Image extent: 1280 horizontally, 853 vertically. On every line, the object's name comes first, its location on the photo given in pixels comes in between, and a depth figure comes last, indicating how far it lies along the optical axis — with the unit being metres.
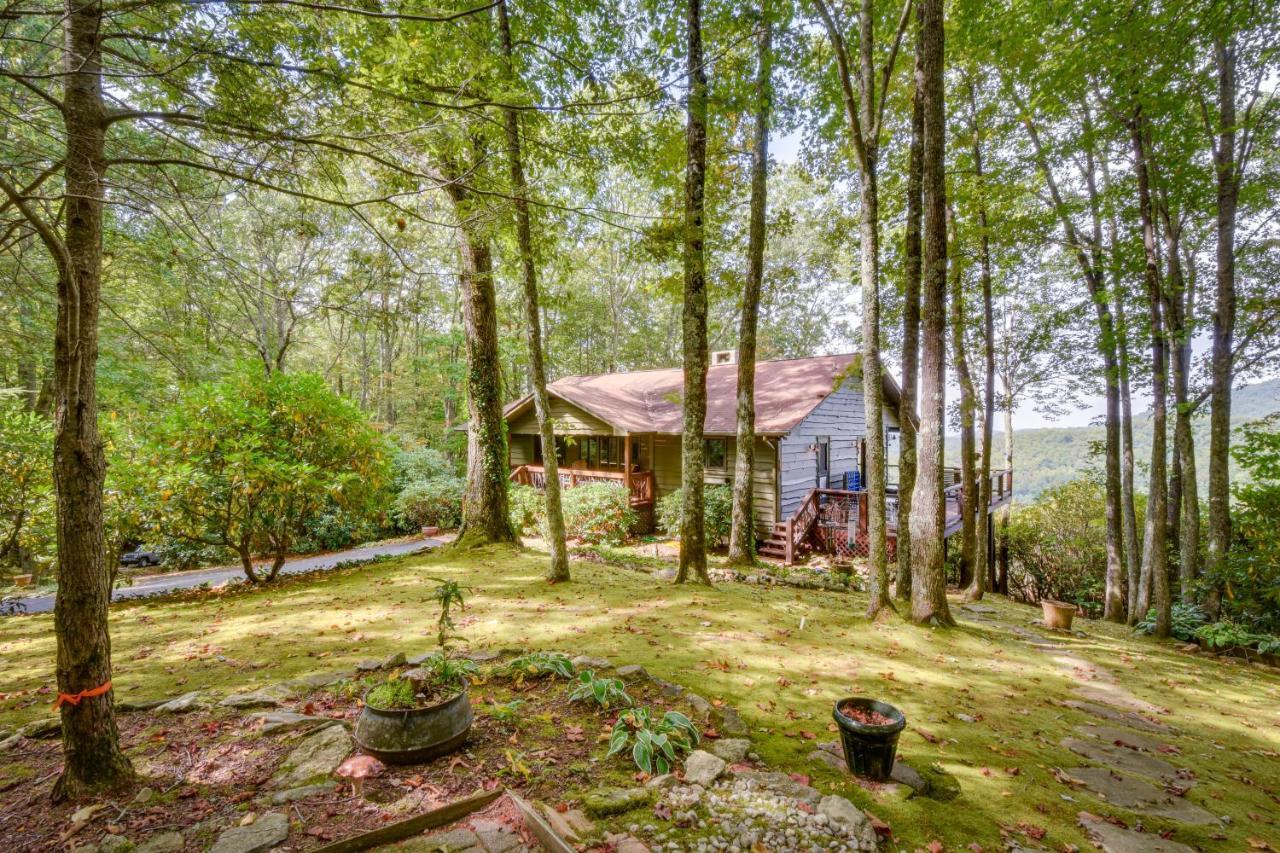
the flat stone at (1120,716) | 4.14
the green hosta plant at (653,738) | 2.89
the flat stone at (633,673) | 4.11
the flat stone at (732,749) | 3.02
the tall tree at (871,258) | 6.28
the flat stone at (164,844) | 2.17
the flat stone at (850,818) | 2.38
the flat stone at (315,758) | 2.73
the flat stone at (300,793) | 2.54
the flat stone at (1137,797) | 2.90
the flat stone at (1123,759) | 3.37
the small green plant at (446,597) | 3.15
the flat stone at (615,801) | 2.50
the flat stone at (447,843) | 2.23
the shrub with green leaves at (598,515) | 12.50
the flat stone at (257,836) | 2.18
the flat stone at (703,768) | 2.75
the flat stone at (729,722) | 3.38
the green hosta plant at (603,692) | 3.56
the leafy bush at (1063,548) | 12.37
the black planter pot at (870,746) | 2.88
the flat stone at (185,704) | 3.45
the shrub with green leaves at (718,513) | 12.26
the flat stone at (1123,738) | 3.75
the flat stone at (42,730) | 3.14
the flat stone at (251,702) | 3.51
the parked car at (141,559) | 12.05
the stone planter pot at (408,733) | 2.81
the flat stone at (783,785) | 2.65
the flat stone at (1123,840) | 2.55
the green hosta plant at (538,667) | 4.03
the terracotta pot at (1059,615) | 8.05
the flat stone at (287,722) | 3.18
